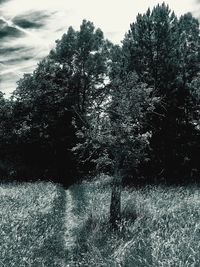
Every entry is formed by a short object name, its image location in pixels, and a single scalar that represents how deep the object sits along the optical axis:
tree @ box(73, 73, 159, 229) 14.13
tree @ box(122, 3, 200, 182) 27.09
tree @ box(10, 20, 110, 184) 35.00
